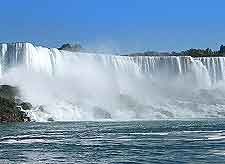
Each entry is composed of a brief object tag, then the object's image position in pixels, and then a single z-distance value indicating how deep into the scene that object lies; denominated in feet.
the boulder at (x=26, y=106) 299.34
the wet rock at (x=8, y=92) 304.42
